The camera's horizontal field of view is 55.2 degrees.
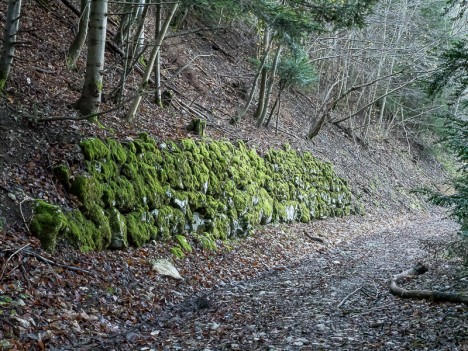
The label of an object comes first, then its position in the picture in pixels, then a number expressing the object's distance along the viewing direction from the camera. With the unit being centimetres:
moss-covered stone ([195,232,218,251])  930
